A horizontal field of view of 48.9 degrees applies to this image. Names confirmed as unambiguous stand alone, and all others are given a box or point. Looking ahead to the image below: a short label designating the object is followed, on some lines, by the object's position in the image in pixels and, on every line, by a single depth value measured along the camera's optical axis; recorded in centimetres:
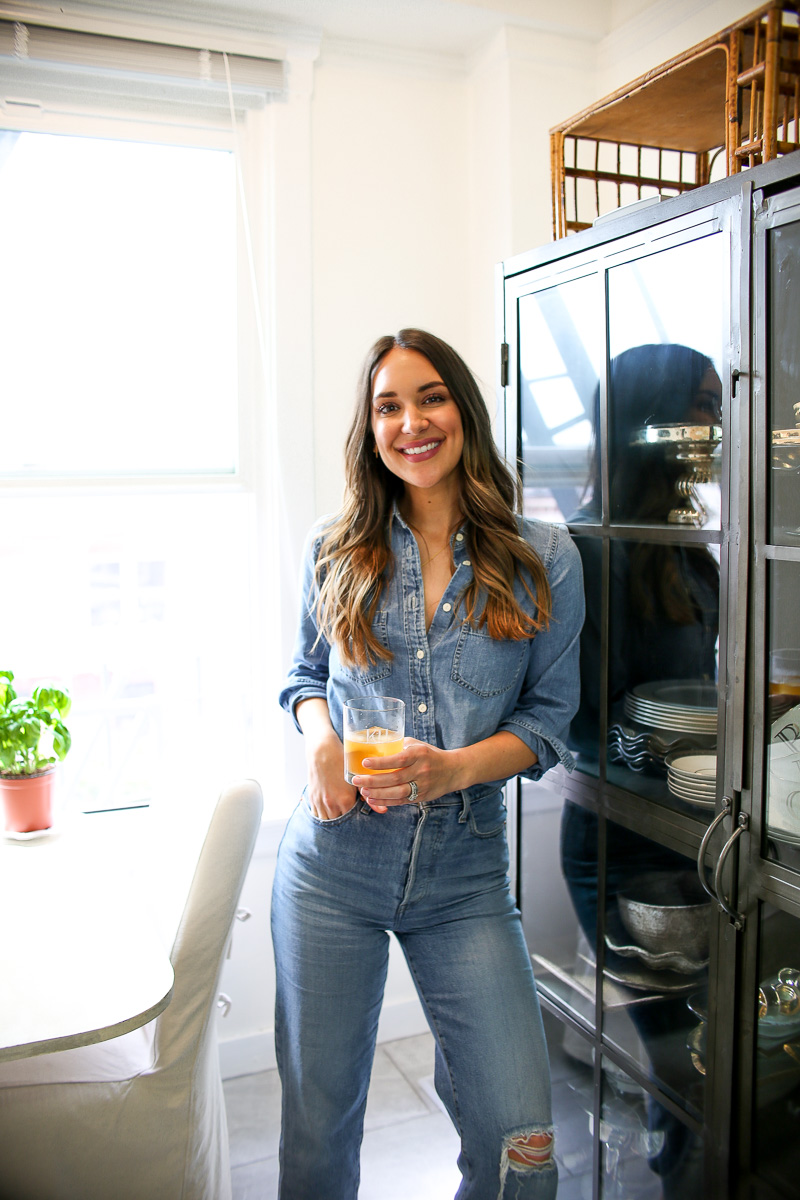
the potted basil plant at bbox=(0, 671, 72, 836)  193
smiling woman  134
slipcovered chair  144
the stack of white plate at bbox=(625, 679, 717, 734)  137
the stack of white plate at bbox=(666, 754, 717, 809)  135
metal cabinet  120
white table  111
